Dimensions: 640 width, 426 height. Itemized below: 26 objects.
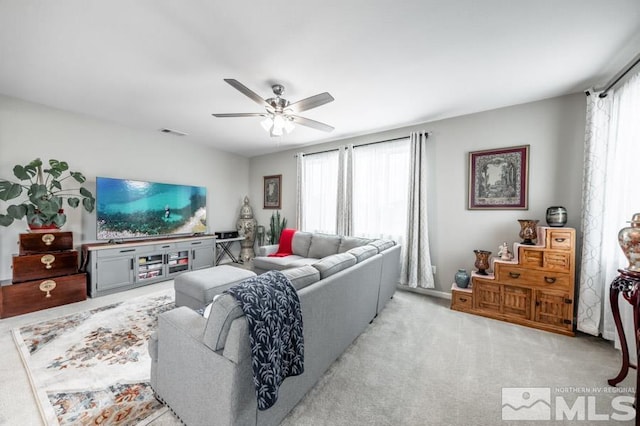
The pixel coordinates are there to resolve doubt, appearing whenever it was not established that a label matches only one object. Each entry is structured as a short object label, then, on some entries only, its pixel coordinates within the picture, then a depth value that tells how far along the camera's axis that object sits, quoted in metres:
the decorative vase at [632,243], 1.58
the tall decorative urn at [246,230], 5.38
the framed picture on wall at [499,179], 2.90
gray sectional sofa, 1.07
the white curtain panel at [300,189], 4.83
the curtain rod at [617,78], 1.80
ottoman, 2.40
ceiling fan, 2.19
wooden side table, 1.50
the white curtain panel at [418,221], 3.46
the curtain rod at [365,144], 3.70
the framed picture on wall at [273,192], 5.35
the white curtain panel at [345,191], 4.21
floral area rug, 1.44
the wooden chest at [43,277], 2.61
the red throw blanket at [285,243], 4.25
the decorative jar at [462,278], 3.03
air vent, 4.09
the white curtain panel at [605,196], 2.11
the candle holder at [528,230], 2.62
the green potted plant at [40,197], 2.62
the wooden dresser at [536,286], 2.43
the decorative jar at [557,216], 2.51
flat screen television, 3.49
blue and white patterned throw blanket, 1.04
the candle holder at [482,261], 2.87
